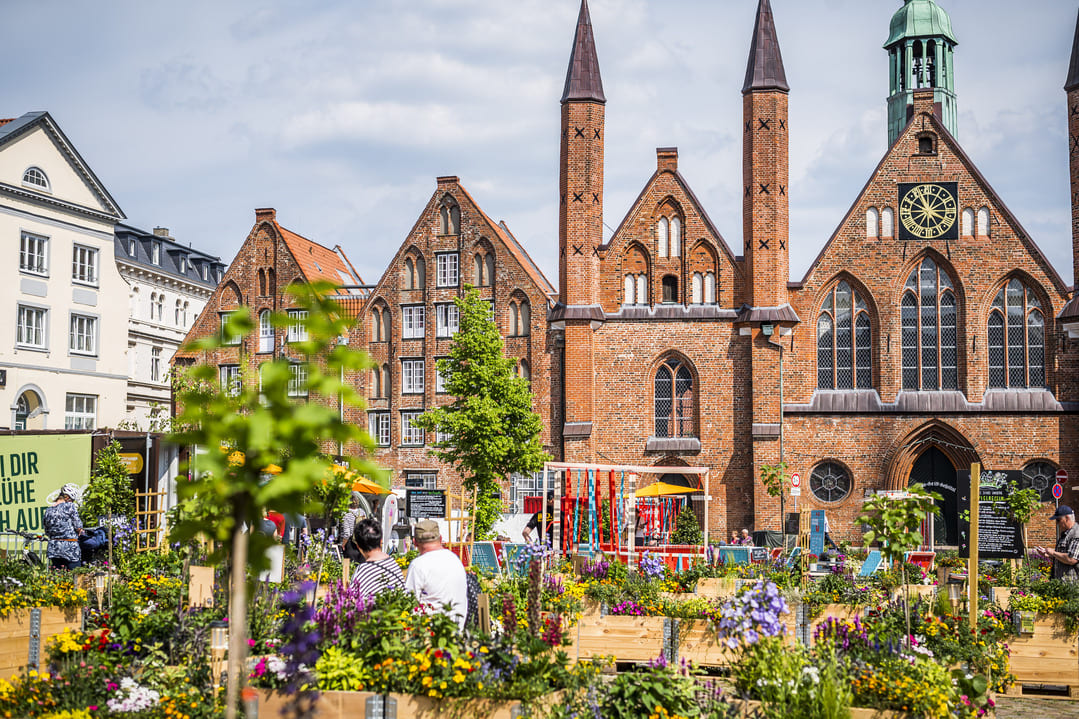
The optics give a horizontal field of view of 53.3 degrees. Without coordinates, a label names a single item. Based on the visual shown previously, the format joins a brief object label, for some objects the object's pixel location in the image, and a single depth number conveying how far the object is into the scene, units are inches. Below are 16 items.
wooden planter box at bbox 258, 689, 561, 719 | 286.7
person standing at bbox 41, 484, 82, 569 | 559.8
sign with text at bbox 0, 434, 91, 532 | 791.1
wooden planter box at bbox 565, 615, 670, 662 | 464.8
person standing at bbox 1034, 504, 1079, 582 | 504.7
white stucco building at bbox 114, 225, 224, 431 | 1943.9
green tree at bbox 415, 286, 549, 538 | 1189.7
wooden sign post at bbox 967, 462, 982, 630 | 403.2
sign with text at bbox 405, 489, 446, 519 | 993.5
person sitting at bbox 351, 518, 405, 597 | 351.3
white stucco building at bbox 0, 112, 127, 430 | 1489.9
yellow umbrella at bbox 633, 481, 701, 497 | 1101.1
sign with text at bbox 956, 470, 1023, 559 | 716.0
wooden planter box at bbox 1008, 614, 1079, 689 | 443.8
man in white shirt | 330.3
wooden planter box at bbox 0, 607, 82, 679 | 392.8
